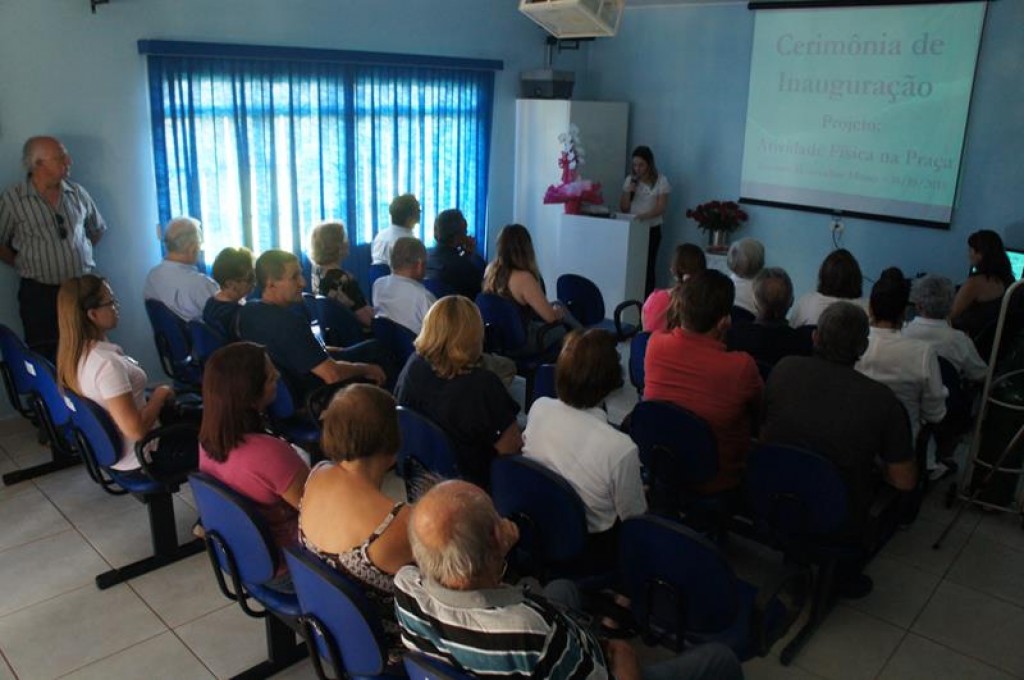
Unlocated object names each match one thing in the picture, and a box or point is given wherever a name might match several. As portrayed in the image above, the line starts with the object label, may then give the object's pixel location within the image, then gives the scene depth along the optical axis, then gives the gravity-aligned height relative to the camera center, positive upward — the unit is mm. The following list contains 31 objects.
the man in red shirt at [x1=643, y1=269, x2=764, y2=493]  2957 -751
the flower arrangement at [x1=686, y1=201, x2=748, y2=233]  6934 -418
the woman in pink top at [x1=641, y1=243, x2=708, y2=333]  4180 -619
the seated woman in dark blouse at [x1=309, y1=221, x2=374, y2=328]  4496 -666
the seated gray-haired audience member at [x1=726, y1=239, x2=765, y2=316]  4648 -551
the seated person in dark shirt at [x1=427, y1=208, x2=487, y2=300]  5105 -654
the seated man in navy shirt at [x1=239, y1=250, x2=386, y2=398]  3582 -784
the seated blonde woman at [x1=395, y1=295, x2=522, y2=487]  2900 -833
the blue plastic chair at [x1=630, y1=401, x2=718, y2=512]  2898 -1023
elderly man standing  4477 -521
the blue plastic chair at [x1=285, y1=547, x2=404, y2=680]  1874 -1110
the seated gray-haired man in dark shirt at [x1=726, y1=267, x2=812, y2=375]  3754 -744
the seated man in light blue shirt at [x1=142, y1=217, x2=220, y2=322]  4434 -728
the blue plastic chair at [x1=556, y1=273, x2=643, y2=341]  5324 -907
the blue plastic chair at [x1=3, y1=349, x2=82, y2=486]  3357 -1102
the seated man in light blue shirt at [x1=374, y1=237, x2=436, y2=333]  4344 -724
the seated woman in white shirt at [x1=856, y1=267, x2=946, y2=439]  3188 -735
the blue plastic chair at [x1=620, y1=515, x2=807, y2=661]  2084 -1141
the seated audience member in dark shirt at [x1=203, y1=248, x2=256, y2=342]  3865 -674
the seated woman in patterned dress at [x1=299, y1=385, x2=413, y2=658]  2037 -885
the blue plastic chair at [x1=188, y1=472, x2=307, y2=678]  2262 -1144
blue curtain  5305 +51
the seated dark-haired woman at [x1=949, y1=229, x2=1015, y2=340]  4824 -631
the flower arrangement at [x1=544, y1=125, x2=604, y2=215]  7070 -214
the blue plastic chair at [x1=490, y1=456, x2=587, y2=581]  2385 -1061
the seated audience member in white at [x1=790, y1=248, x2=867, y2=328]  4000 -536
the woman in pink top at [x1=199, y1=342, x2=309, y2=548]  2402 -866
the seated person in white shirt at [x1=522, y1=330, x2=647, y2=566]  2430 -842
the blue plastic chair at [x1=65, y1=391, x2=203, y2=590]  3035 -1303
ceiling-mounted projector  4027 +719
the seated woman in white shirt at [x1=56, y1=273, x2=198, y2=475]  3059 -845
